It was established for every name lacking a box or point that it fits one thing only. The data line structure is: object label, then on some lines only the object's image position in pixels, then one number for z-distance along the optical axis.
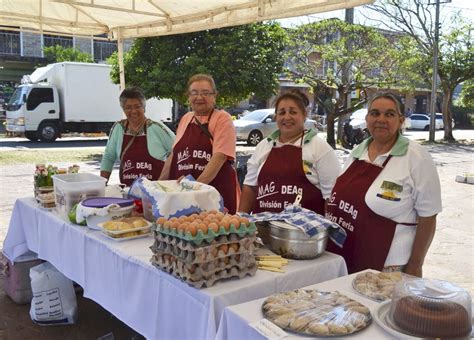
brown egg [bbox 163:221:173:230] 1.86
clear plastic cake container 1.42
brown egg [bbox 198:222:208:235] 1.78
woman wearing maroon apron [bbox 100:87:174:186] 3.71
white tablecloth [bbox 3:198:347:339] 1.81
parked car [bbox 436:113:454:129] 33.84
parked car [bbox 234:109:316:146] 17.28
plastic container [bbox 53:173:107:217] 2.84
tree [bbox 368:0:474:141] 20.23
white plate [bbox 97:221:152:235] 2.38
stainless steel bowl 2.09
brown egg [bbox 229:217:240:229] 1.87
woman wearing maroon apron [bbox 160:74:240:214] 3.30
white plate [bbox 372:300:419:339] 1.47
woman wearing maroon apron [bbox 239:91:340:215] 2.76
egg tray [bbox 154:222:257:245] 1.75
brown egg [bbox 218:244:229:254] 1.84
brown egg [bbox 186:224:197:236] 1.75
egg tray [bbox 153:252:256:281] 1.78
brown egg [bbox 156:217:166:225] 1.91
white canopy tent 4.23
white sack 3.17
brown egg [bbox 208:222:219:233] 1.80
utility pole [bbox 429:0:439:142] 19.48
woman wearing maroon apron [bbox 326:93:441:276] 2.29
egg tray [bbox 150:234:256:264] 1.76
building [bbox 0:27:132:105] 27.28
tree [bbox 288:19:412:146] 16.38
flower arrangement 3.32
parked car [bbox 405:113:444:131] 33.80
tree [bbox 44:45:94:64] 25.94
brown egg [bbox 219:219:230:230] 1.84
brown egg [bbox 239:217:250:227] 1.91
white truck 17.14
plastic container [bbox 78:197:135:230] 2.56
